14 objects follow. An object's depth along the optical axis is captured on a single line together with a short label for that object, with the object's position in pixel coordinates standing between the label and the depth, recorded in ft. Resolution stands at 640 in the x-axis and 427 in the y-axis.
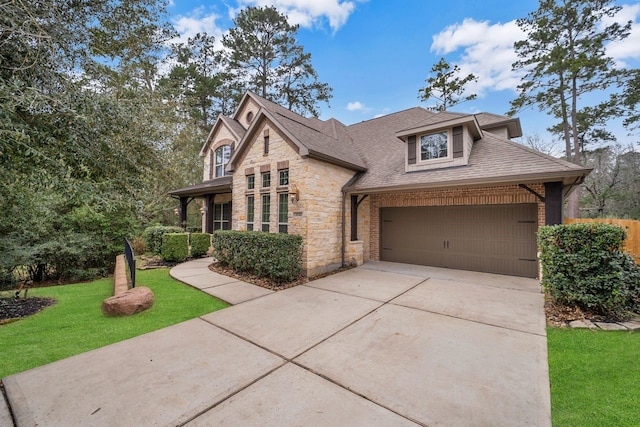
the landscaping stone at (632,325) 13.39
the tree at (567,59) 47.01
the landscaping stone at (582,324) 13.87
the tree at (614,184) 59.62
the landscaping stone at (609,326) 13.45
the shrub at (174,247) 34.12
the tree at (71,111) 10.82
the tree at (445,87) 64.23
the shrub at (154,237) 38.81
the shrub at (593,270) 14.70
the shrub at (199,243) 37.22
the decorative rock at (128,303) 15.83
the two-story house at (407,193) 24.41
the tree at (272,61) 65.98
